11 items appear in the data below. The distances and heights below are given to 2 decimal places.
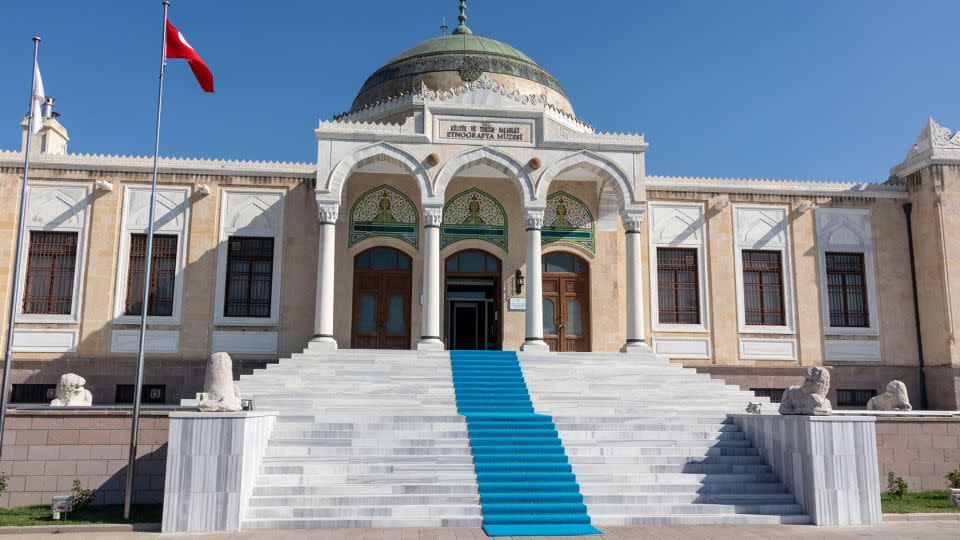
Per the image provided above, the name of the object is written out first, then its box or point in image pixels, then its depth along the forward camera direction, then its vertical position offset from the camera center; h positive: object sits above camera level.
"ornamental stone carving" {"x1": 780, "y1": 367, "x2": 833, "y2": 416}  10.18 -0.42
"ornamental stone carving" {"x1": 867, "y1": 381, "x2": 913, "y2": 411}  13.73 -0.61
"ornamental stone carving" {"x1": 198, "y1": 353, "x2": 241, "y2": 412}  9.73 -0.35
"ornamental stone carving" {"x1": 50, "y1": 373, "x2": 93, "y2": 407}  13.29 -0.53
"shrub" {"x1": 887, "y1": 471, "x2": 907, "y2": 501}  11.77 -1.85
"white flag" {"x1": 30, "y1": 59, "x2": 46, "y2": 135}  13.09 +4.35
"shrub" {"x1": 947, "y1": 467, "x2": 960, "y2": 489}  12.09 -1.78
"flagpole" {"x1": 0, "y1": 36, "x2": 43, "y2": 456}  11.30 +1.29
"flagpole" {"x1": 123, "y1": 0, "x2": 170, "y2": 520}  10.03 -0.42
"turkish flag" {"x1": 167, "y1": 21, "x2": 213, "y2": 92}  12.66 +5.02
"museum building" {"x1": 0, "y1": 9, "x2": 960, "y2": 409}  16.88 +2.45
